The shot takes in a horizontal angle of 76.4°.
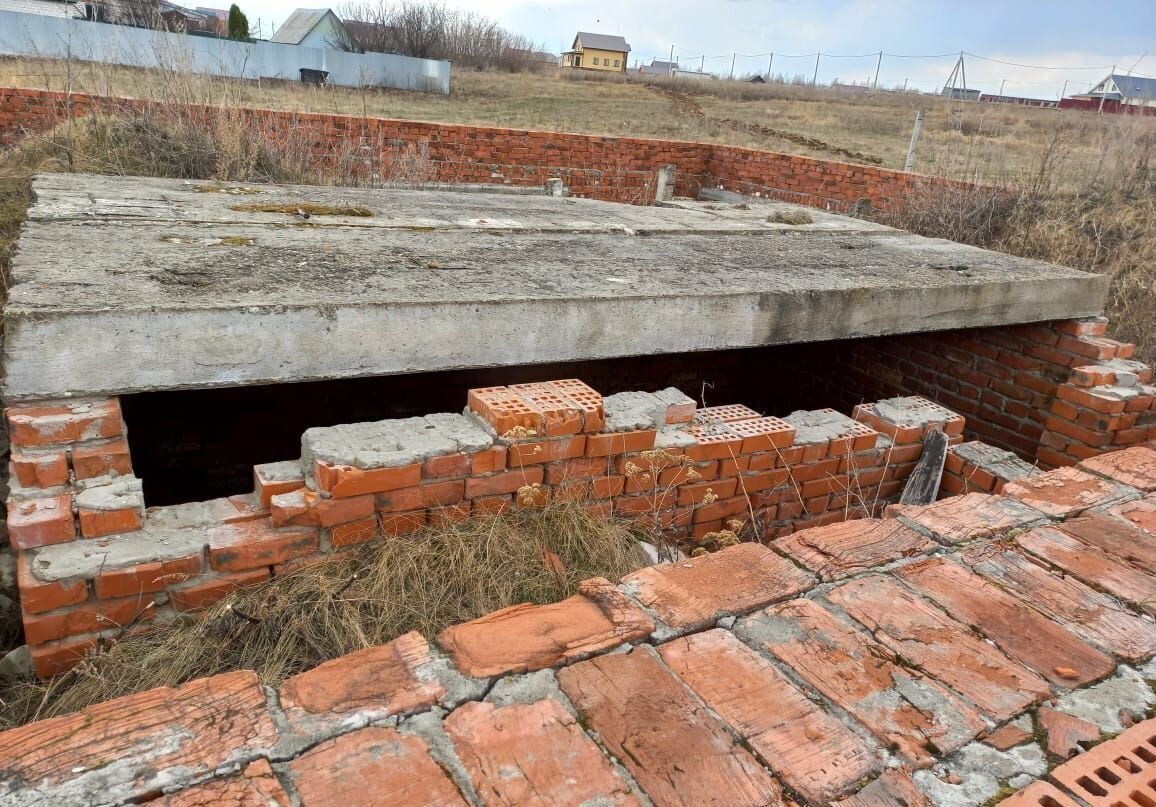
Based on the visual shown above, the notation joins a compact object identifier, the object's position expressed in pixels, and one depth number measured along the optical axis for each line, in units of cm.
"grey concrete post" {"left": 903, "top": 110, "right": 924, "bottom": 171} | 1005
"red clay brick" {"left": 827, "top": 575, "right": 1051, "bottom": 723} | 149
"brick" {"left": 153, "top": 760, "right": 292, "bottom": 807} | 112
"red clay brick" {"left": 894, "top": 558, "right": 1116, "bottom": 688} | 159
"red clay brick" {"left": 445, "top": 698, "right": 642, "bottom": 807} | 119
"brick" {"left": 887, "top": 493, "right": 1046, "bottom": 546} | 212
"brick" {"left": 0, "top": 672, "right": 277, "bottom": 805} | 114
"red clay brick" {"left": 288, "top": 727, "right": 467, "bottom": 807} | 115
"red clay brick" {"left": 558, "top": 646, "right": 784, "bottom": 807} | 123
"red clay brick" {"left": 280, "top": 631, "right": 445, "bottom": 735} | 130
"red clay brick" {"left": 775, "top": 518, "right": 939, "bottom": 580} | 191
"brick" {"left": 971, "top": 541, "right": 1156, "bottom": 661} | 170
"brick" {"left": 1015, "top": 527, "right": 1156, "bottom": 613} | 191
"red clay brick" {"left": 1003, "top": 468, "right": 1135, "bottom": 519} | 232
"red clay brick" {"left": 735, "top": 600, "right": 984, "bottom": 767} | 137
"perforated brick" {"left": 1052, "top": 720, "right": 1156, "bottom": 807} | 125
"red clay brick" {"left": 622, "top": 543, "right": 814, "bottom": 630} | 167
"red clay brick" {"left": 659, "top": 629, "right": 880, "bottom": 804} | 127
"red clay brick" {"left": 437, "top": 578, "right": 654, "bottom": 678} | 147
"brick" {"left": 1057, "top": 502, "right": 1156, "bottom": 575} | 207
